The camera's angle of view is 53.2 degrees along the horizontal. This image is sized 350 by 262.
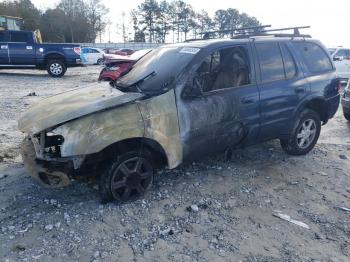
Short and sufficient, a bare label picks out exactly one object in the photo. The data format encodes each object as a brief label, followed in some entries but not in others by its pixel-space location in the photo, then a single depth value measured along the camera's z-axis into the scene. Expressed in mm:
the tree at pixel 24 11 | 47406
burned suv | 3588
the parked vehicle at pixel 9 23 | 20797
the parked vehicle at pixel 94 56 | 30156
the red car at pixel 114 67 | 11021
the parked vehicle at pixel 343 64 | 15250
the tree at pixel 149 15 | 63094
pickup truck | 15727
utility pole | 67688
